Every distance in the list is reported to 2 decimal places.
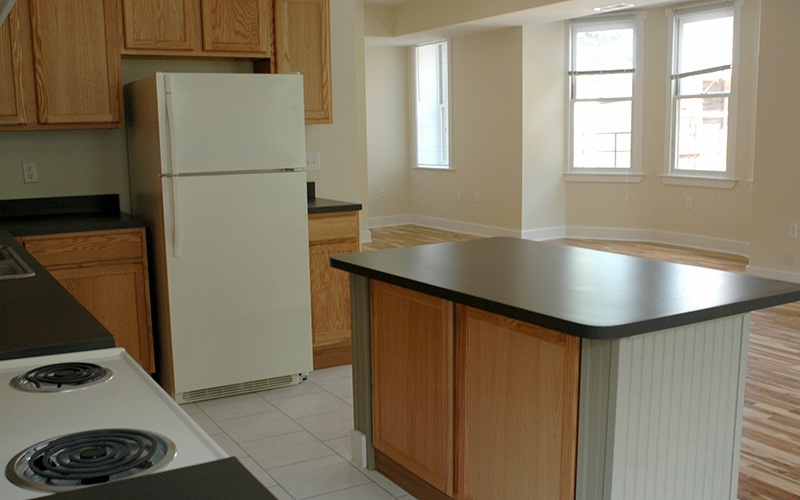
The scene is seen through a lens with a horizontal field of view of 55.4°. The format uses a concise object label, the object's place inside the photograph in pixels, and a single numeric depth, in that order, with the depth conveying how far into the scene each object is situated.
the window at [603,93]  8.20
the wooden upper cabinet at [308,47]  4.21
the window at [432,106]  9.57
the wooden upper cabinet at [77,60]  3.67
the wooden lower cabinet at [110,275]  3.57
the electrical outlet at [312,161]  4.63
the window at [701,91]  7.35
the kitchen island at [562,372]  1.94
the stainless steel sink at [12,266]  2.34
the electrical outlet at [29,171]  3.99
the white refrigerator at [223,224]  3.51
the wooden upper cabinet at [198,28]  3.86
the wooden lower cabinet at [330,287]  4.16
